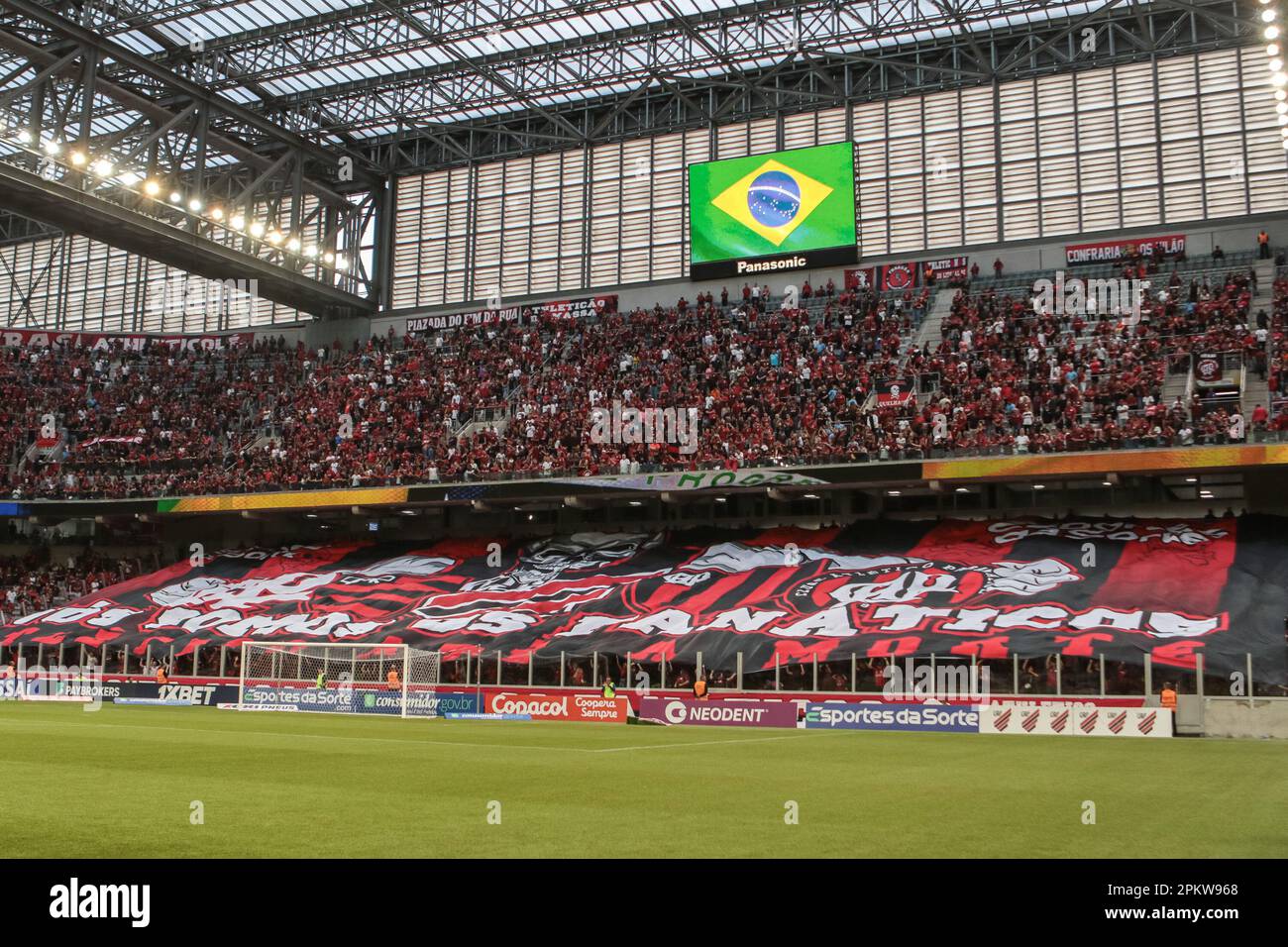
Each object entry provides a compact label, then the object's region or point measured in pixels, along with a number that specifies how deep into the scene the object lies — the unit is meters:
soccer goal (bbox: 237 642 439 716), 37.06
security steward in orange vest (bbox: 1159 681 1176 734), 29.39
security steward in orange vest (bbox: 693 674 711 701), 34.44
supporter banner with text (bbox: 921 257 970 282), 53.22
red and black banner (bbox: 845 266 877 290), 54.72
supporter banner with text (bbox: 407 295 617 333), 59.22
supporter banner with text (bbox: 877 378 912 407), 48.06
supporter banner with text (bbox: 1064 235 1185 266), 50.00
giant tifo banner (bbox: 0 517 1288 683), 35.09
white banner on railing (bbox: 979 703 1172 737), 28.81
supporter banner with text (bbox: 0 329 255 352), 67.00
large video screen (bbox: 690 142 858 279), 55.12
